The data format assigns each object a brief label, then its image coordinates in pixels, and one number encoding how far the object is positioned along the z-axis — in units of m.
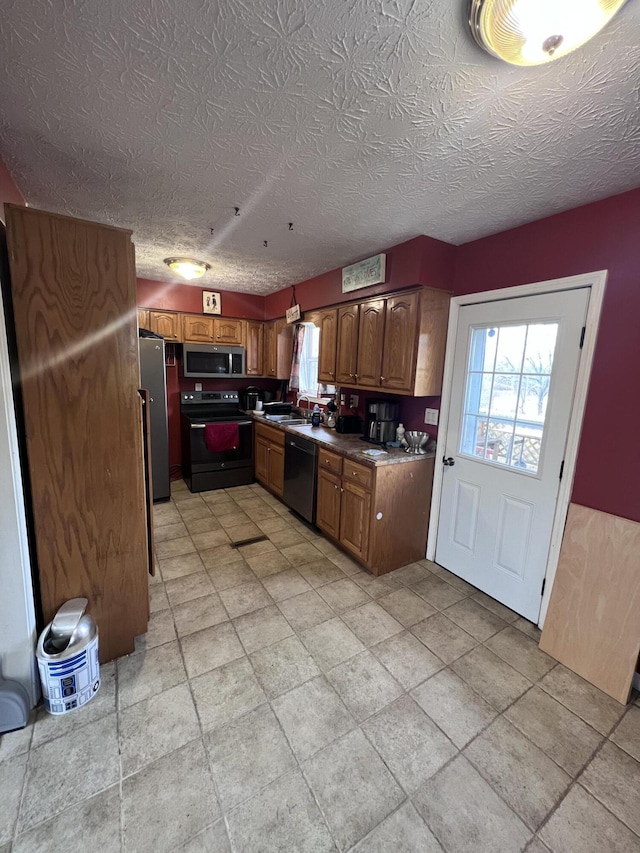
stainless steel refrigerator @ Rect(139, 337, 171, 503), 3.53
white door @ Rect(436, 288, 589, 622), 2.01
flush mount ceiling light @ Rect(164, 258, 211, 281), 3.10
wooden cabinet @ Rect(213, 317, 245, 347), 4.41
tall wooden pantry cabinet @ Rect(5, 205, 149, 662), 1.44
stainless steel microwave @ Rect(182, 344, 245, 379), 4.22
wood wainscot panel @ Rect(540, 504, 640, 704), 1.70
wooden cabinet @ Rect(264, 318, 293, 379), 4.55
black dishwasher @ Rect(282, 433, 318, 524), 3.18
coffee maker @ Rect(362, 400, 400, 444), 2.95
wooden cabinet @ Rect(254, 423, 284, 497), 3.82
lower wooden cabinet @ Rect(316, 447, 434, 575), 2.53
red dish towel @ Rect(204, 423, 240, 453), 4.06
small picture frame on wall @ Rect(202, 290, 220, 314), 4.29
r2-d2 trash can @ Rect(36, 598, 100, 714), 1.48
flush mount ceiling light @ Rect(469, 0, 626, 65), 0.86
